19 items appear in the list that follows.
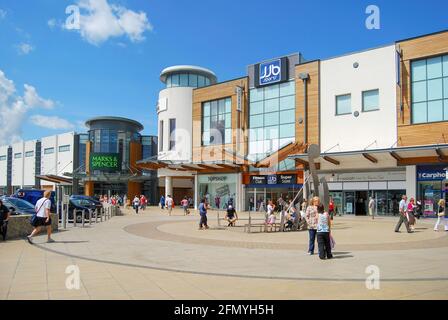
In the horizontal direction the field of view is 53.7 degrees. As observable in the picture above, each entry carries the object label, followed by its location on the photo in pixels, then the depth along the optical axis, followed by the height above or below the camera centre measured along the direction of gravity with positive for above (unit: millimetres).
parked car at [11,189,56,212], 28281 -1007
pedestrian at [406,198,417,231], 20367 -1551
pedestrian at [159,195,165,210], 49656 -2643
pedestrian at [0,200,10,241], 14899 -1365
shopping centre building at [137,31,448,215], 32312 +4721
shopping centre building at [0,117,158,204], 64938 +3292
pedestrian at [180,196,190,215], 37519 -2147
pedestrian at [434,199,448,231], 20023 -1296
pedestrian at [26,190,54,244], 14375 -1164
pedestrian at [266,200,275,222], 22194 -1528
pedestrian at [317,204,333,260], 11586 -1440
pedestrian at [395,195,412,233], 19656 -1537
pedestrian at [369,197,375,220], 31991 -1819
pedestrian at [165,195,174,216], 37572 -1927
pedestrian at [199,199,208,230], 21656 -1628
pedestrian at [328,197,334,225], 26844 -1693
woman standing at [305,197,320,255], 12352 -1141
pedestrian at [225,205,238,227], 23219 -1842
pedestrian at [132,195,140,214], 39869 -2201
